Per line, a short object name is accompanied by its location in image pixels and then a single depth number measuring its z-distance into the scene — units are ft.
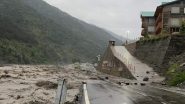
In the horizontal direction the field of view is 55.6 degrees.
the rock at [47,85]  51.98
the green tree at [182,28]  87.51
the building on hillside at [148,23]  155.81
